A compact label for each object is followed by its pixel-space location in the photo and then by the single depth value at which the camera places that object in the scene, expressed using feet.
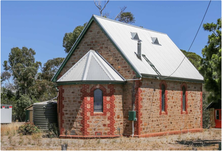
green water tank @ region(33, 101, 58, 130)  102.47
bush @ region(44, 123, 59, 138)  93.35
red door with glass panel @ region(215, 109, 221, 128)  126.52
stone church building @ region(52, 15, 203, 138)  87.97
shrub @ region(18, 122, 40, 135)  98.15
